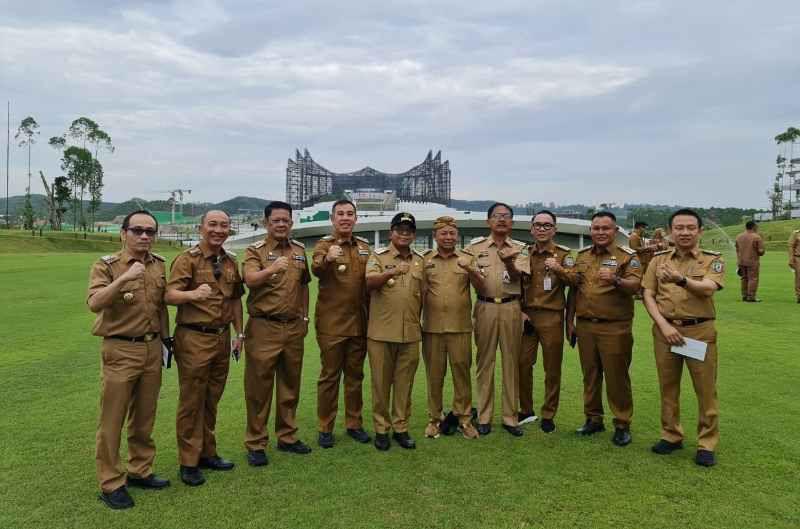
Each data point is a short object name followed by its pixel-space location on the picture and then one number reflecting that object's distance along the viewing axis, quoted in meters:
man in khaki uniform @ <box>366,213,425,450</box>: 4.35
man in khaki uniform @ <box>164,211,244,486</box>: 3.75
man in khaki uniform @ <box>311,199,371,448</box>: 4.40
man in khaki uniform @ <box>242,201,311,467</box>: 4.11
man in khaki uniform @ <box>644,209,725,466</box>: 3.98
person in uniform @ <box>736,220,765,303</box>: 11.43
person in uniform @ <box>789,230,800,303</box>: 11.21
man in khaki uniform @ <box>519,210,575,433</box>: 4.71
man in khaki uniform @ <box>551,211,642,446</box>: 4.43
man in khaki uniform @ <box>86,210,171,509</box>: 3.39
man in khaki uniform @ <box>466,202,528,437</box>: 4.62
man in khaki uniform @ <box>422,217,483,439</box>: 4.51
